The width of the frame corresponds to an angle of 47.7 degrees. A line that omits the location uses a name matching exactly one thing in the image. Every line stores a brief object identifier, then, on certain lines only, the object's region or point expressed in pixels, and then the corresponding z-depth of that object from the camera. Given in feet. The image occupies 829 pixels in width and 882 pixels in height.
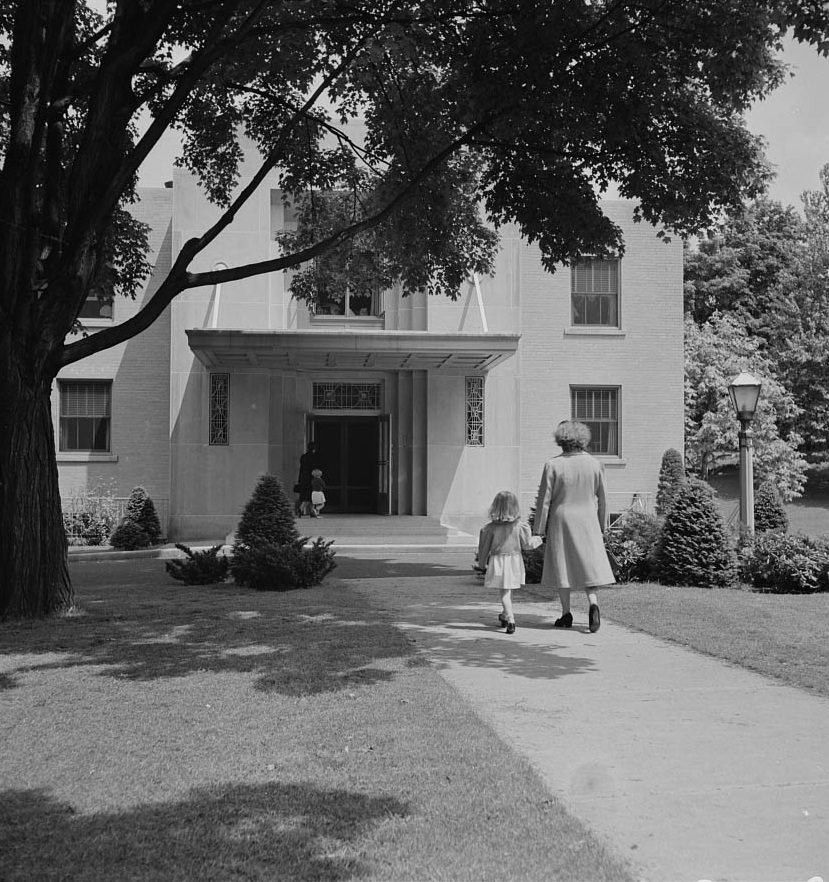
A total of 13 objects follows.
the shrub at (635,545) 43.54
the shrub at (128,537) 73.20
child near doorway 78.95
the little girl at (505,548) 29.12
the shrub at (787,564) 39.86
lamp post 47.55
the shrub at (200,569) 44.21
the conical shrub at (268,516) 46.09
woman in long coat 28.78
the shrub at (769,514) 61.46
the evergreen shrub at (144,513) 78.38
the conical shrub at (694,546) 41.88
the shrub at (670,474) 83.41
